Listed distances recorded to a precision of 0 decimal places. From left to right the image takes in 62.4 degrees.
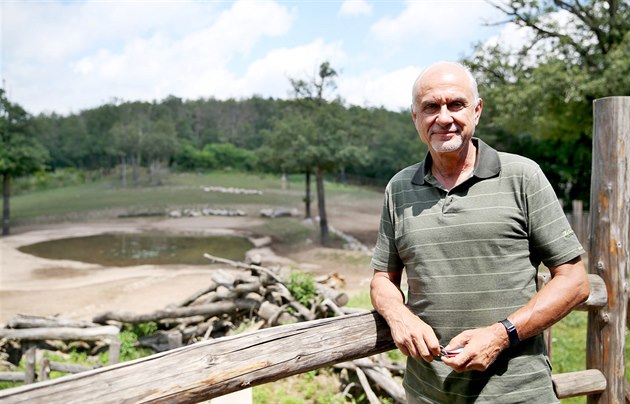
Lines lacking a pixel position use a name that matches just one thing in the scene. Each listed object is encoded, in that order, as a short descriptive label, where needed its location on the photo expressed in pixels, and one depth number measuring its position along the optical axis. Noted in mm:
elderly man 1976
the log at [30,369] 6874
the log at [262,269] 8148
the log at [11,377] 7129
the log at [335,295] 7793
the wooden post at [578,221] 13174
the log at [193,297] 8961
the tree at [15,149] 22391
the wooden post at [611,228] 2951
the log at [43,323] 8438
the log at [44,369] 7016
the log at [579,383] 2789
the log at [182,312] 8344
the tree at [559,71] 12461
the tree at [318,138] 19297
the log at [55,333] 7820
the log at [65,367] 7285
